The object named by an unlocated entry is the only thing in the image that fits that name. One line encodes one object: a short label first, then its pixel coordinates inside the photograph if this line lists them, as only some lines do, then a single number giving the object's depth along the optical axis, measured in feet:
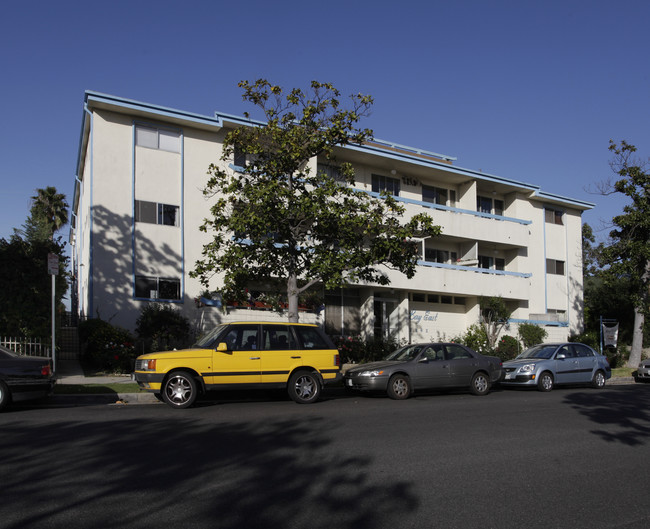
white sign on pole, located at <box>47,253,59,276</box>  46.65
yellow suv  39.93
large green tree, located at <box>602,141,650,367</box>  91.71
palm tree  131.95
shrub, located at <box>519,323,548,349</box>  102.12
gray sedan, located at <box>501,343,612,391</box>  57.52
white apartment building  72.38
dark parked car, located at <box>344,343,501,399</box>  48.42
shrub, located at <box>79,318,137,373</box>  61.21
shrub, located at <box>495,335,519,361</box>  92.50
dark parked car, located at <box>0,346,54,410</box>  36.68
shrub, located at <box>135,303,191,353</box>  68.44
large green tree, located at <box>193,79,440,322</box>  53.98
